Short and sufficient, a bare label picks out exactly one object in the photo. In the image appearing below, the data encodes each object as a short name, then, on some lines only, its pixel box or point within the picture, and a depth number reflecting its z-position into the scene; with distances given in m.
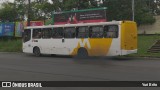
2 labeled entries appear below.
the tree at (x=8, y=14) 73.44
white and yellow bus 23.34
